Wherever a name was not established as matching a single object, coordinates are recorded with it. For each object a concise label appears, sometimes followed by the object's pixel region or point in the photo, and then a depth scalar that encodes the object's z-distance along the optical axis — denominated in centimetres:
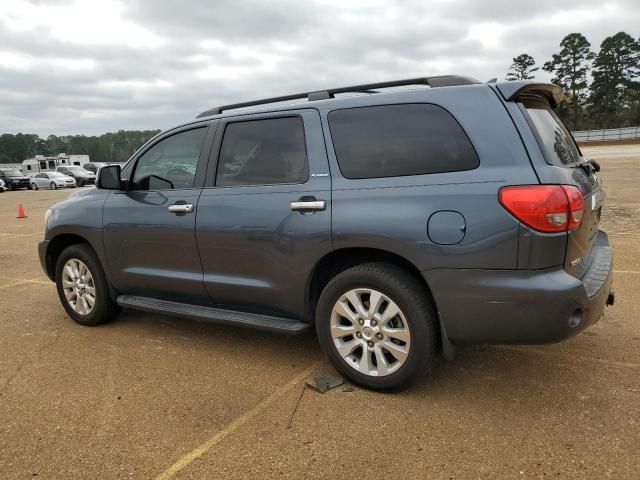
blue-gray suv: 273
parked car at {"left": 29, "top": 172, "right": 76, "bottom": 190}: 3388
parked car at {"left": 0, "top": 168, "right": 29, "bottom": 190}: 3547
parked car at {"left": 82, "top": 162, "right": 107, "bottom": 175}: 4370
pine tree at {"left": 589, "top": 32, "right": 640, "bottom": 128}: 7656
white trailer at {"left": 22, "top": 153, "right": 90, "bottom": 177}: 5380
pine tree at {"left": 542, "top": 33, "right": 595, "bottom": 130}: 7888
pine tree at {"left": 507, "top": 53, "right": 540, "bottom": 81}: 8269
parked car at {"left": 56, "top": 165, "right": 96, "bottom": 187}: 3572
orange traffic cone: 1500
